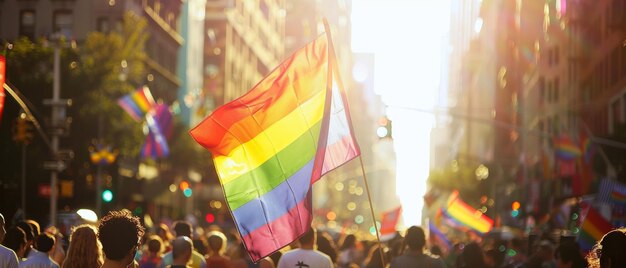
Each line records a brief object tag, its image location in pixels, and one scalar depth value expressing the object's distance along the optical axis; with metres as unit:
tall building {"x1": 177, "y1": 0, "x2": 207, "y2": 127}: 83.05
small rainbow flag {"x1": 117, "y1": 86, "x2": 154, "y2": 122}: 48.59
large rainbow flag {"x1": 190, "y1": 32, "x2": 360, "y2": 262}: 11.20
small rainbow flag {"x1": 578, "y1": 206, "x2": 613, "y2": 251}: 16.39
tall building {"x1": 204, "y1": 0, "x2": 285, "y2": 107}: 93.50
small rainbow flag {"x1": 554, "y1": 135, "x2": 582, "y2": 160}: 45.12
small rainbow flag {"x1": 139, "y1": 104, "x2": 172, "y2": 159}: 51.67
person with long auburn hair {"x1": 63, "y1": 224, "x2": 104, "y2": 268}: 9.02
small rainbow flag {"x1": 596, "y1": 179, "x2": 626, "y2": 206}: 24.62
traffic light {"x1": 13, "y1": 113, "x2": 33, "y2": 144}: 34.25
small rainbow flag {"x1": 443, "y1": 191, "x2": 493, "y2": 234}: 31.39
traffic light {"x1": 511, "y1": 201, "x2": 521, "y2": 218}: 55.94
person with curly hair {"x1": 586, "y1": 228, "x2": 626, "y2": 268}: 6.52
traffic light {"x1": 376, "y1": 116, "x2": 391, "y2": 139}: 36.53
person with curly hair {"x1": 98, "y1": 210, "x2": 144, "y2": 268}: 7.51
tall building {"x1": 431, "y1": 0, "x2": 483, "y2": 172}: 160.89
